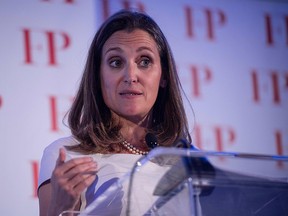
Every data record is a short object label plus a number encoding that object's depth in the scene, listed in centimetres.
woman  382
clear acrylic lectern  337
